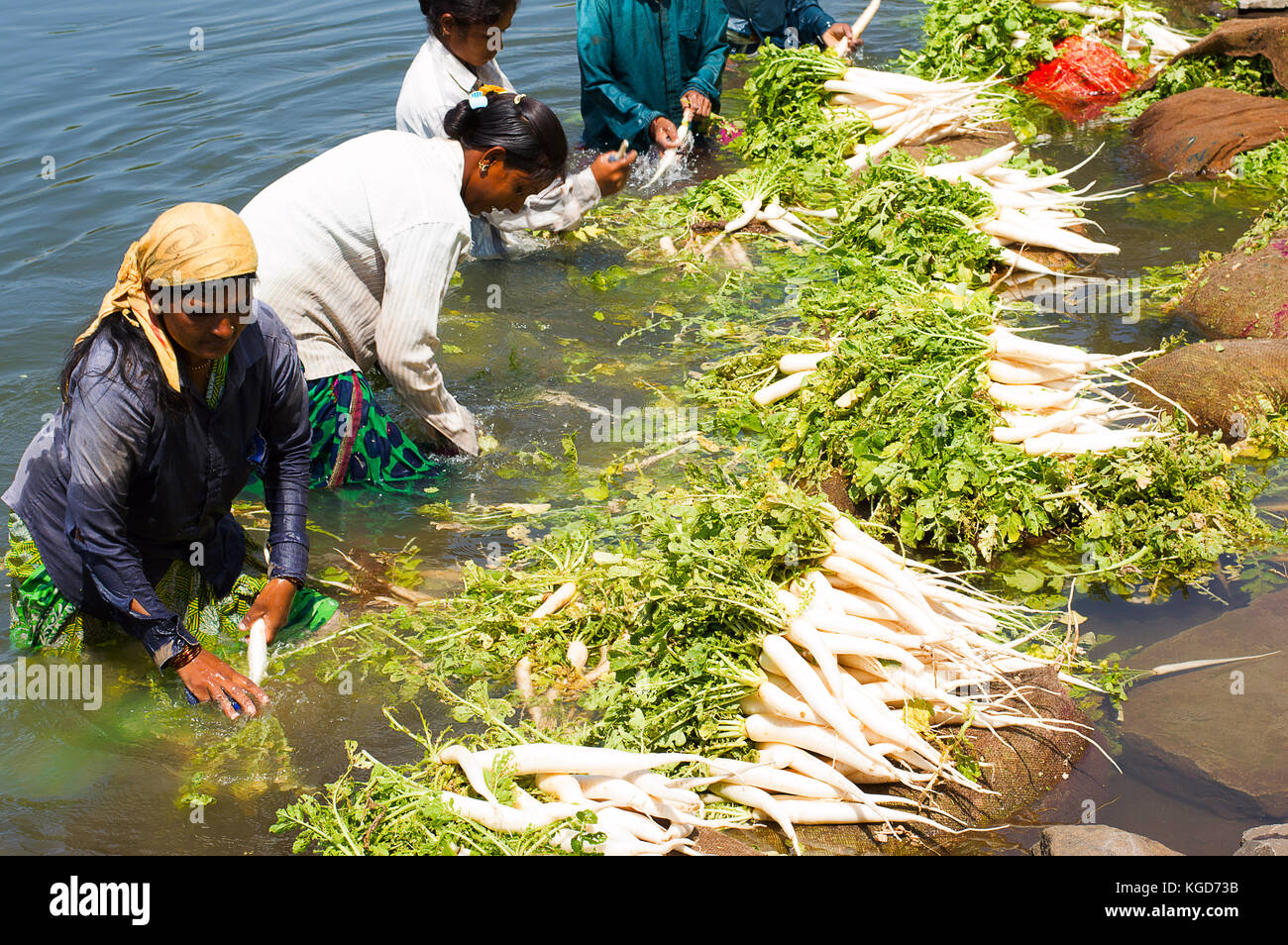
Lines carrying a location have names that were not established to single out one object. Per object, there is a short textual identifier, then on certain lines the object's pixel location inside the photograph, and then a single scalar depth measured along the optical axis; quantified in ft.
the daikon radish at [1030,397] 15.35
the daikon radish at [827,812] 10.39
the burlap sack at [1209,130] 25.00
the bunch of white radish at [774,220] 23.73
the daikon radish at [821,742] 10.42
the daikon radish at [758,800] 10.21
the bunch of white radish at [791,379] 17.34
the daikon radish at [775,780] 10.42
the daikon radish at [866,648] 10.91
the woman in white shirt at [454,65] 17.67
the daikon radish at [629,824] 9.83
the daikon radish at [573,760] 10.14
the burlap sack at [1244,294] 18.67
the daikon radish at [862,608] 11.46
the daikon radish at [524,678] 12.16
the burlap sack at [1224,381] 16.20
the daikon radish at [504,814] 9.78
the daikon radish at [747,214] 23.97
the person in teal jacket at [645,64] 25.04
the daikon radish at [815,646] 10.63
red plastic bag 30.07
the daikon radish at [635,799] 9.98
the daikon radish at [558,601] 12.89
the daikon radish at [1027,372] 15.72
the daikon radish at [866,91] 26.86
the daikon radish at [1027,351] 15.70
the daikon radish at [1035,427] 14.93
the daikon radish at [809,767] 10.33
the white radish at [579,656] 12.38
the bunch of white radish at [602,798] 9.80
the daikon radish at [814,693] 10.36
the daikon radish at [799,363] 17.46
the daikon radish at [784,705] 10.60
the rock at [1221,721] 10.92
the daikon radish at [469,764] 10.17
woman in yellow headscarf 9.85
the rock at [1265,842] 9.41
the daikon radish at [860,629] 11.08
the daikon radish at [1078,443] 14.84
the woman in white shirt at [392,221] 13.28
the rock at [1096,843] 9.56
